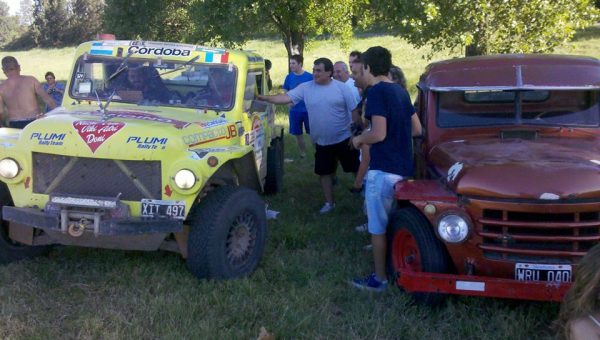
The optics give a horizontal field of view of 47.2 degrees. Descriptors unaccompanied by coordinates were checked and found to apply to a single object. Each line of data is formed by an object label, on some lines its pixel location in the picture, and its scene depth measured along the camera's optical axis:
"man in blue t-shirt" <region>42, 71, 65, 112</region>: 10.89
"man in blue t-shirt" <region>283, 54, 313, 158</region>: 9.68
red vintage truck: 4.04
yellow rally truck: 4.68
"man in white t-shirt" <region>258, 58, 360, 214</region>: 6.89
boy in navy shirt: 4.68
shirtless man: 7.60
